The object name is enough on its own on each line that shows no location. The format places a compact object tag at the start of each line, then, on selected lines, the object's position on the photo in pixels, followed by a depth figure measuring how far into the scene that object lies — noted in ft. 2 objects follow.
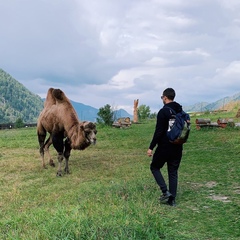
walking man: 18.19
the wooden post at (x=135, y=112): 98.80
